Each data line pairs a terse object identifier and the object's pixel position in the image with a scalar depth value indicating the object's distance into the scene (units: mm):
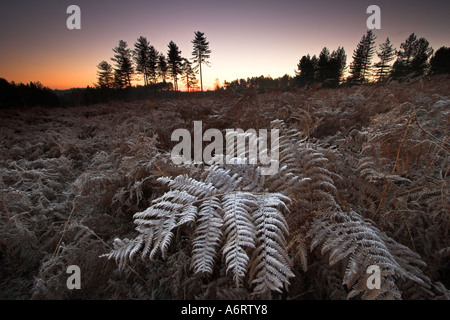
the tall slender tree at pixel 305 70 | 33656
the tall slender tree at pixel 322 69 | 33562
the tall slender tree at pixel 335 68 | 32713
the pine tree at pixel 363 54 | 32800
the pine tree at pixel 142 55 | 32741
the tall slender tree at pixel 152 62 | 32969
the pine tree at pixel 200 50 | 33906
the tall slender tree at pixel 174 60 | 33722
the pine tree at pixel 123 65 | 33656
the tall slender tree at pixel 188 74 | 35912
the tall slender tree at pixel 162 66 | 34059
